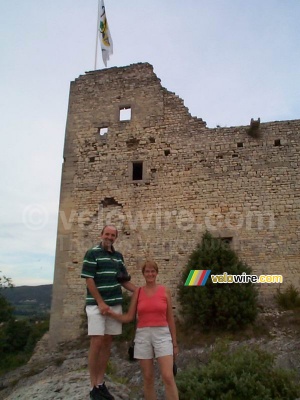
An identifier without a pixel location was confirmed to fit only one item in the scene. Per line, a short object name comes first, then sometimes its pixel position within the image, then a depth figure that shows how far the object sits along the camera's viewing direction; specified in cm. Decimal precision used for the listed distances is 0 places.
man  420
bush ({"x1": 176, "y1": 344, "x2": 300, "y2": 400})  478
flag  1516
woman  401
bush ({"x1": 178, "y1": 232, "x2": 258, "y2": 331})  941
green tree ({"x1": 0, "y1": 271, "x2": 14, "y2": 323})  2312
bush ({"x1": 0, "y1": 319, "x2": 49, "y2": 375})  2063
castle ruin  1131
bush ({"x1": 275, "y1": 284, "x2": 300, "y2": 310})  1019
